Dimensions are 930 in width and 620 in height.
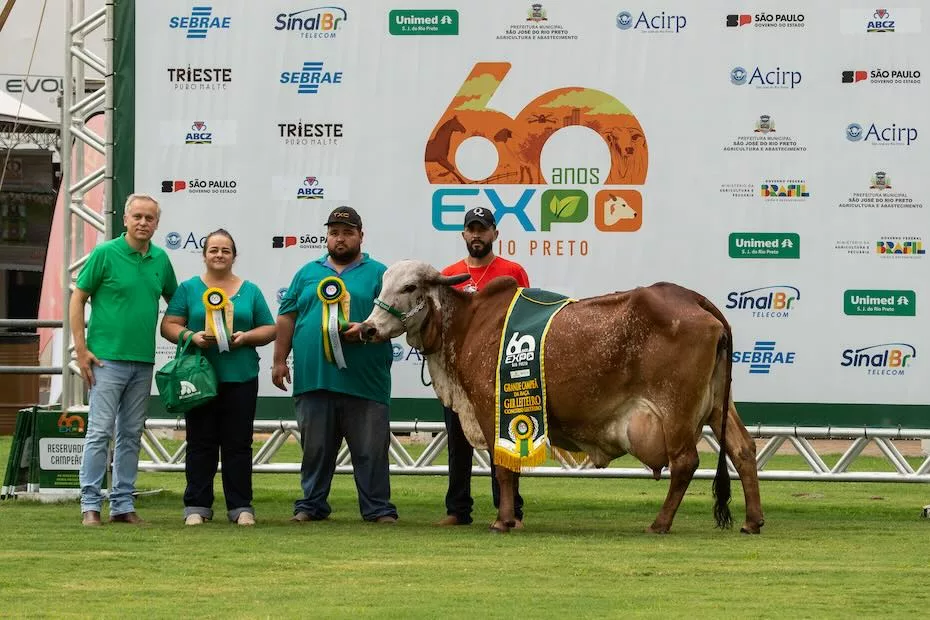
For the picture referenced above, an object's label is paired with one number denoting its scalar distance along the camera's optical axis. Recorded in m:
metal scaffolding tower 19.73
